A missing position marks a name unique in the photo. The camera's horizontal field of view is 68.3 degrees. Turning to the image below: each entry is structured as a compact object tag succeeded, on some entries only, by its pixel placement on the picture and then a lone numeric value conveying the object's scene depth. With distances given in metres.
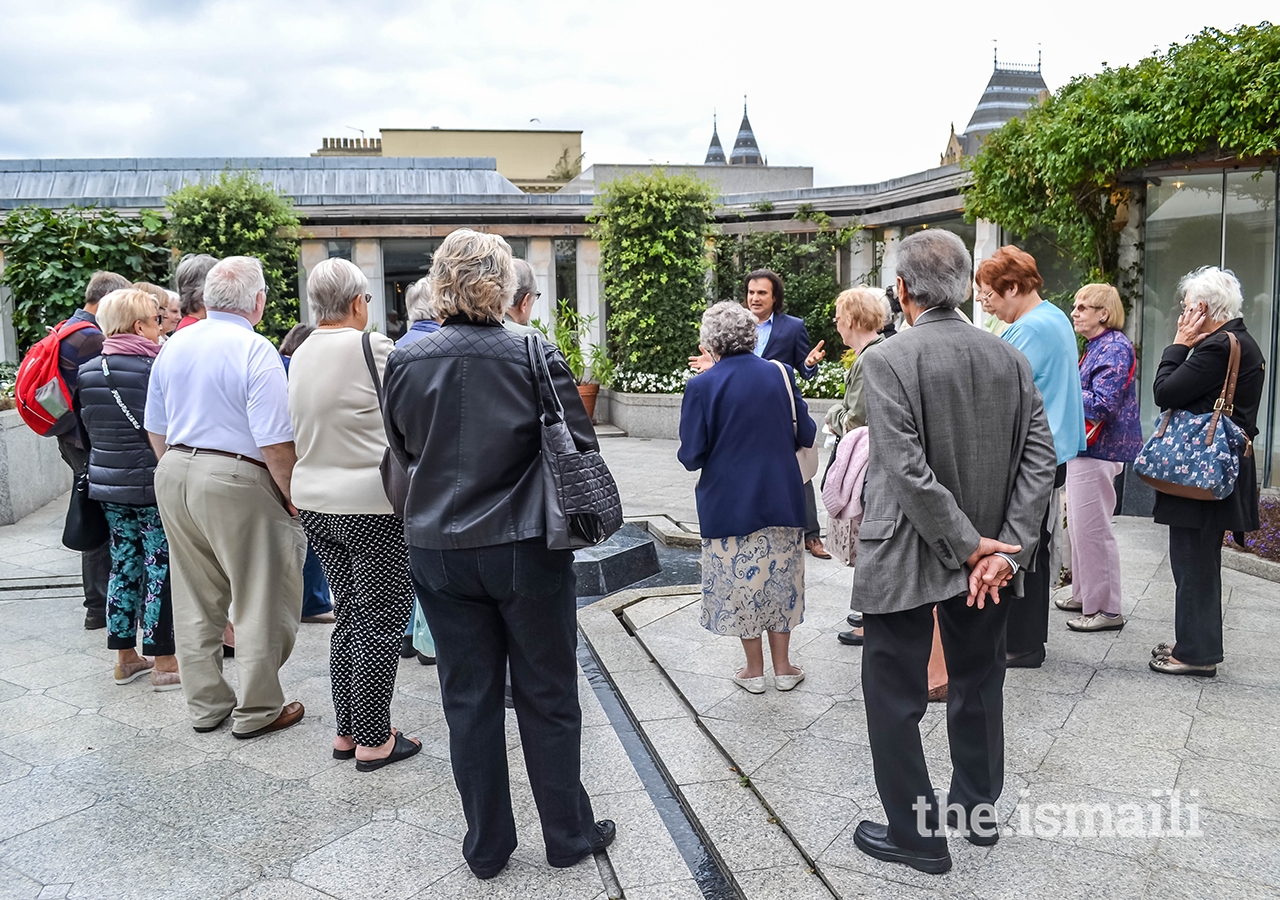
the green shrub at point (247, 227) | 13.31
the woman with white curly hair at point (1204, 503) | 4.17
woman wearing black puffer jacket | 4.35
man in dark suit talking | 6.59
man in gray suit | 2.79
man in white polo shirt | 3.81
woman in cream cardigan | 3.52
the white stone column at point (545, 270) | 16.06
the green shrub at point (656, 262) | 13.56
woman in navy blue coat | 4.12
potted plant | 14.12
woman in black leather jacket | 2.71
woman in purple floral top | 4.73
